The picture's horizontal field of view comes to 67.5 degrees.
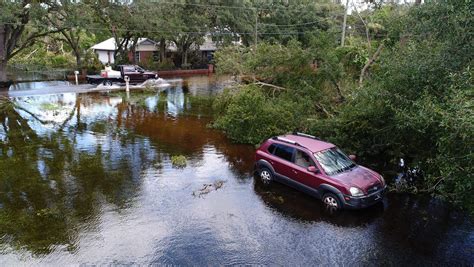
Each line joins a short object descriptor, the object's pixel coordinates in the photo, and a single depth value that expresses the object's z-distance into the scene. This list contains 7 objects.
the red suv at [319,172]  8.84
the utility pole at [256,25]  40.76
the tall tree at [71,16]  27.24
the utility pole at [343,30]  25.01
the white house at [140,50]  42.03
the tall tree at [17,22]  24.39
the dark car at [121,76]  28.47
